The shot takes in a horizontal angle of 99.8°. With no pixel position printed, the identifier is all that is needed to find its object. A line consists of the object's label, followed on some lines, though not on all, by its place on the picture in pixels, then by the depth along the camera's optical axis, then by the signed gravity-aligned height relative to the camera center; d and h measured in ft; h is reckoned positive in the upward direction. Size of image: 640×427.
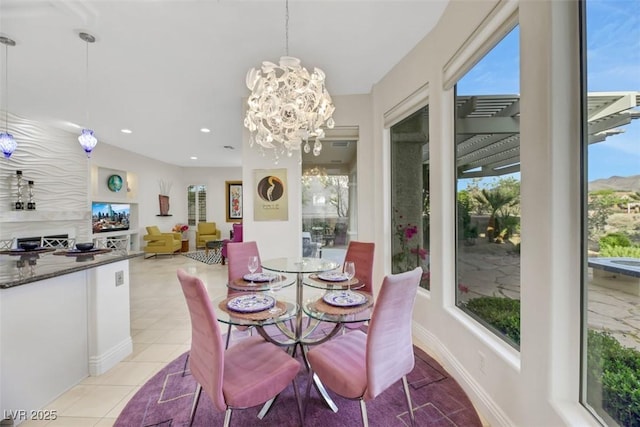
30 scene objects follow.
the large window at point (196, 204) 33.47 +1.07
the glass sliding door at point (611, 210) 3.59 +0.00
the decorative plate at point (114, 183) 23.49 +2.70
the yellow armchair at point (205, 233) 31.09 -2.40
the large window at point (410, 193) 9.78 +0.72
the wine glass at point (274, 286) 5.92 -1.96
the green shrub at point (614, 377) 3.58 -2.38
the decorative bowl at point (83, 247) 9.07 -1.14
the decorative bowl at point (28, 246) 10.68 -1.29
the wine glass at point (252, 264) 7.41 -1.42
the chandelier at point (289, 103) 7.31 +3.06
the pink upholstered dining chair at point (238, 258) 9.00 -1.56
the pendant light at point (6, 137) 9.68 +3.47
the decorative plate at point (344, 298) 6.27 -2.12
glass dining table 5.59 -2.19
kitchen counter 5.73 -2.71
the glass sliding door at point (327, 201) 14.01 +0.57
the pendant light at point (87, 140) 11.87 +3.27
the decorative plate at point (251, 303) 5.84 -2.06
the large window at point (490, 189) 5.95 +0.55
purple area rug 5.69 -4.43
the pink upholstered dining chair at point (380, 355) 4.62 -2.74
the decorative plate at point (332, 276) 8.00 -1.97
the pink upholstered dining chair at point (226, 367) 4.32 -2.93
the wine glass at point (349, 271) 7.26 -1.63
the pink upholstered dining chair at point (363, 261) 8.77 -1.65
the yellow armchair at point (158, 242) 26.09 -2.87
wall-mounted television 22.31 -0.26
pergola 3.85 +1.65
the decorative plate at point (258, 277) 7.99 -1.95
